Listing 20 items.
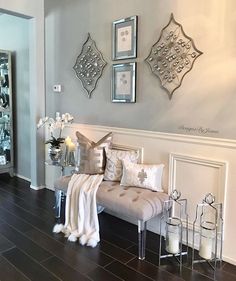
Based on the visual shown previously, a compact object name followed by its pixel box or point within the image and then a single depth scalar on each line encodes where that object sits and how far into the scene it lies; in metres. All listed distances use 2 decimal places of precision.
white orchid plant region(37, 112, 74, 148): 3.25
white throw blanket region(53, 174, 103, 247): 2.47
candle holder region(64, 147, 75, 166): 3.17
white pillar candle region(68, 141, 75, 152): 3.27
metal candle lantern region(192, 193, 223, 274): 2.12
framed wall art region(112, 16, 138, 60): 2.73
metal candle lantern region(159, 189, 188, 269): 2.17
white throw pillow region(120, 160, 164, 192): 2.49
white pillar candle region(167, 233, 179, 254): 2.16
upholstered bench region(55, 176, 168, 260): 2.19
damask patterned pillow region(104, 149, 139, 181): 2.72
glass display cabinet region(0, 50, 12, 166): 4.27
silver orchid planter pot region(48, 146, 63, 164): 3.24
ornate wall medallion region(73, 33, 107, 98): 3.12
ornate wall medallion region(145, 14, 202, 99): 2.36
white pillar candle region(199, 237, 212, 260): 2.11
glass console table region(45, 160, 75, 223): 2.90
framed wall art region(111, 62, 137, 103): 2.79
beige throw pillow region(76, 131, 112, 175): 2.82
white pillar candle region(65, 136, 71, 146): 3.32
